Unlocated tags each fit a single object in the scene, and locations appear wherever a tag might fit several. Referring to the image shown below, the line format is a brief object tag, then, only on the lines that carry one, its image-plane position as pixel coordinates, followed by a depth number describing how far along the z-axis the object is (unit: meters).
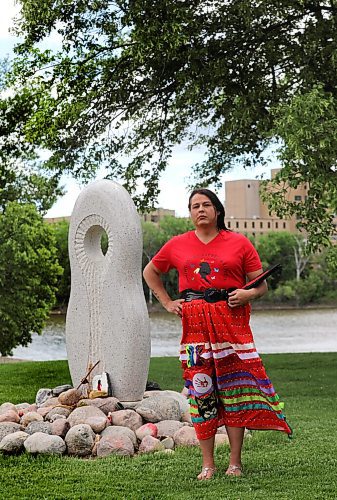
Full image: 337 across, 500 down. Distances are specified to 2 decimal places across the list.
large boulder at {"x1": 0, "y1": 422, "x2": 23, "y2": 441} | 7.25
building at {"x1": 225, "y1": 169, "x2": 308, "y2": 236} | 56.62
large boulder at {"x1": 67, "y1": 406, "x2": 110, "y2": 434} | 7.13
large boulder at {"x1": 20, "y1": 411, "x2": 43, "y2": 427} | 7.68
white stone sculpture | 8.31
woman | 5.36
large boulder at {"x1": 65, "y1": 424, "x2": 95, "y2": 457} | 6.77
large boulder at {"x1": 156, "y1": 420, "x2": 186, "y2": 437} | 7.30
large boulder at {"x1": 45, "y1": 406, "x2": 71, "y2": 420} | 7.77
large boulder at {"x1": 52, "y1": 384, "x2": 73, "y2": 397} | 8.88
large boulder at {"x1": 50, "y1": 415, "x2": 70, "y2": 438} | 7.09
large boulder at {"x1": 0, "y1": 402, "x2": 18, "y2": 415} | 8.42
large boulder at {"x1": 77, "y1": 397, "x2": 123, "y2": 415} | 7.77
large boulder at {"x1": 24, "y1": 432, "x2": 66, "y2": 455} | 6.71
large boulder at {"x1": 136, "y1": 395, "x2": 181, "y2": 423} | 7.56
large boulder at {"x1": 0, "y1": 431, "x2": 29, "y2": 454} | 6.75
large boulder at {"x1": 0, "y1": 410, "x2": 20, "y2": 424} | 7.87
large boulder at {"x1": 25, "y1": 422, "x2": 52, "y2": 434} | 7.14
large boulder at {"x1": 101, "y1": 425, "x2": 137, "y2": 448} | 6.95
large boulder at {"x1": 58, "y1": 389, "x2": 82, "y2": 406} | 8.07
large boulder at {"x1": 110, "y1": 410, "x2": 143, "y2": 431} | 7.36
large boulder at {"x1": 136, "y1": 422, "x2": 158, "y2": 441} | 7.11
